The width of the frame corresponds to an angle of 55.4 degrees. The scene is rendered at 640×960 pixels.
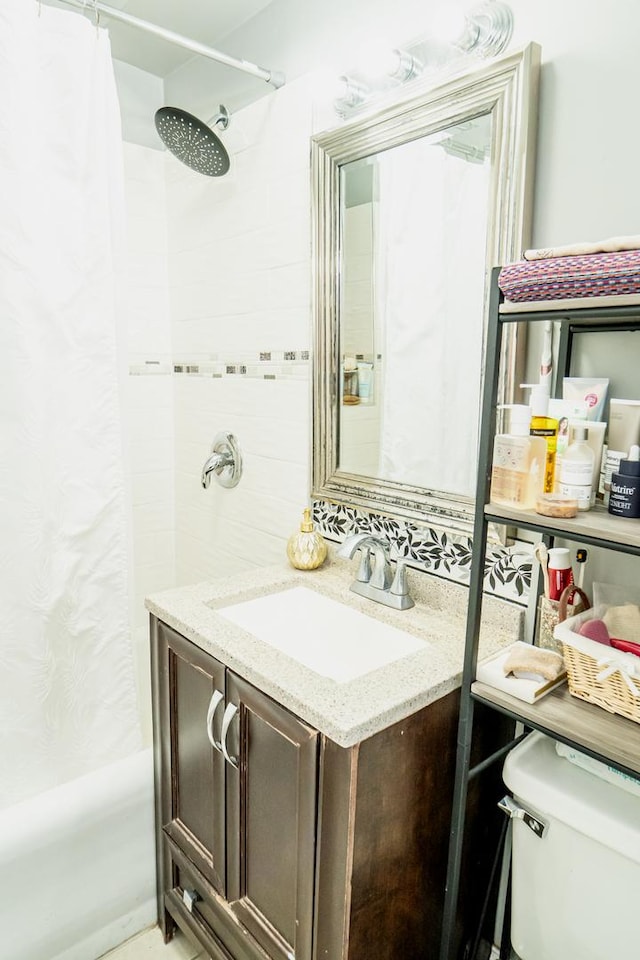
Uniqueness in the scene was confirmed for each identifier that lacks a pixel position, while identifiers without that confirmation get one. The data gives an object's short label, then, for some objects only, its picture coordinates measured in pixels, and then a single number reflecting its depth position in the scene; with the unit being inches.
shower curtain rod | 55.4
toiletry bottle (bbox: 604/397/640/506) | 37.5
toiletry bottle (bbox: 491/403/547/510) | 38.0
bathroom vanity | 40.2
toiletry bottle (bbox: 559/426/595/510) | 36.3
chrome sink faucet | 56.3
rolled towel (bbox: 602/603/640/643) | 39.8
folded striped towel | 31.7
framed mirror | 47.1
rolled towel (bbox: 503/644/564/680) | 40.9
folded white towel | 32.5
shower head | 62.2
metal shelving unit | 33.8
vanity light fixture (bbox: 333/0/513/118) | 46.2
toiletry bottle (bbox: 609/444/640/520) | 34.7
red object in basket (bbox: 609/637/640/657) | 38.1
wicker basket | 36.1
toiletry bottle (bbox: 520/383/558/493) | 38.2
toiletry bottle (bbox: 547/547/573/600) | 43.3
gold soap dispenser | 64.6
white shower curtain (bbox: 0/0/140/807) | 53.2
